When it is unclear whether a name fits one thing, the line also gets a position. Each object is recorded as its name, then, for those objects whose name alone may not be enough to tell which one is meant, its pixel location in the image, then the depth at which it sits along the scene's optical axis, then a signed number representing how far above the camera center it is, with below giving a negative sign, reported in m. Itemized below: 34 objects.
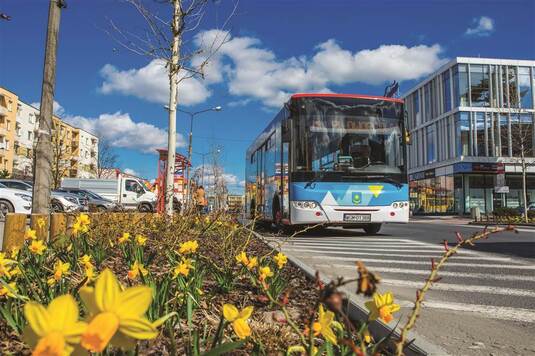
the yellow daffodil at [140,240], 3.70 -0.24
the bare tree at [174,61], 10.05 +3.34
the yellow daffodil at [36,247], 3.21 -0.27
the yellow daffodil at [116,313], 0.62 -0.15
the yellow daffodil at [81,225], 4.03 -0.14
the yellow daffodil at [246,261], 2.81 -0.31
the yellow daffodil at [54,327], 0.60 -0.16
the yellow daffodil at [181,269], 2.58 -0.34
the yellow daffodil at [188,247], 3.08 -0.24
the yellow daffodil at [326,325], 1.17 -0.29
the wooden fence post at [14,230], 4.74 -0.22
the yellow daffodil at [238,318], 1.16 -0.27
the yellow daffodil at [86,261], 2.52 -0.28
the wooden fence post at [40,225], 4.85 -0.17
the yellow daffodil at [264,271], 2.67 -0.35
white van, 30.53 +1.14
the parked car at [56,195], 18.98 +0.75
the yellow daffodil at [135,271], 2.40 -0.33
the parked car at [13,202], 16.19 +0.28
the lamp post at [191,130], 36.44 +7.06
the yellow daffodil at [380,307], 1.22 -0.26
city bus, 10.79 +1.27
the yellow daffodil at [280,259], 3.04 -0.32
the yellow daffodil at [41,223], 4.79 -0.14
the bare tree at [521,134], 27.05 +4.99
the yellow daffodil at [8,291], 2.18 -0.40
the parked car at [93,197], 26.36 +0.84
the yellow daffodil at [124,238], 3.70 -0.23
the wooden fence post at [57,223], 5.32 -0.16
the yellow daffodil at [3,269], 2.34 -0.31
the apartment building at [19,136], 64.31 +11.16
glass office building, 41.41 +7.12
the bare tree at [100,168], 59.00 +5.66
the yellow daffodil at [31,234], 3.71 -0.20
